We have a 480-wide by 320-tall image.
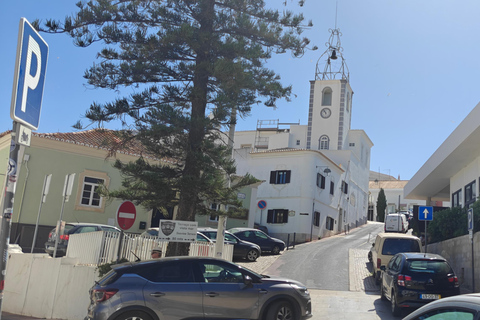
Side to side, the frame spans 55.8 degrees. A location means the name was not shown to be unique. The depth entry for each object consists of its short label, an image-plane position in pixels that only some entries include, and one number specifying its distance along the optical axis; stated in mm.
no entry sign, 10711
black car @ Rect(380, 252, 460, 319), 11094
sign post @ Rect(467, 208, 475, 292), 13162
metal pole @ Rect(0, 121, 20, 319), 4502
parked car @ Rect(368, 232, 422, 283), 16969
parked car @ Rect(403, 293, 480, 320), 3469
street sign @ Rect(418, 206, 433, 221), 18797
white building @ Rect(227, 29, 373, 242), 37219
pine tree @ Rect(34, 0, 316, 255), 11930
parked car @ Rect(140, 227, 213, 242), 19822
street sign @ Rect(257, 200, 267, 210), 26525
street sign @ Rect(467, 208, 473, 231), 13156
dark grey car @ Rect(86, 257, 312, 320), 8070
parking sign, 4605
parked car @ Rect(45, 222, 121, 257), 17156
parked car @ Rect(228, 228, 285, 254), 24688
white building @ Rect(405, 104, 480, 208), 17750
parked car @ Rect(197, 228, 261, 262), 22000
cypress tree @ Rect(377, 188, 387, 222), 68062
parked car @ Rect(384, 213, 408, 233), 38938
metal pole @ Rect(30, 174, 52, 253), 15507
